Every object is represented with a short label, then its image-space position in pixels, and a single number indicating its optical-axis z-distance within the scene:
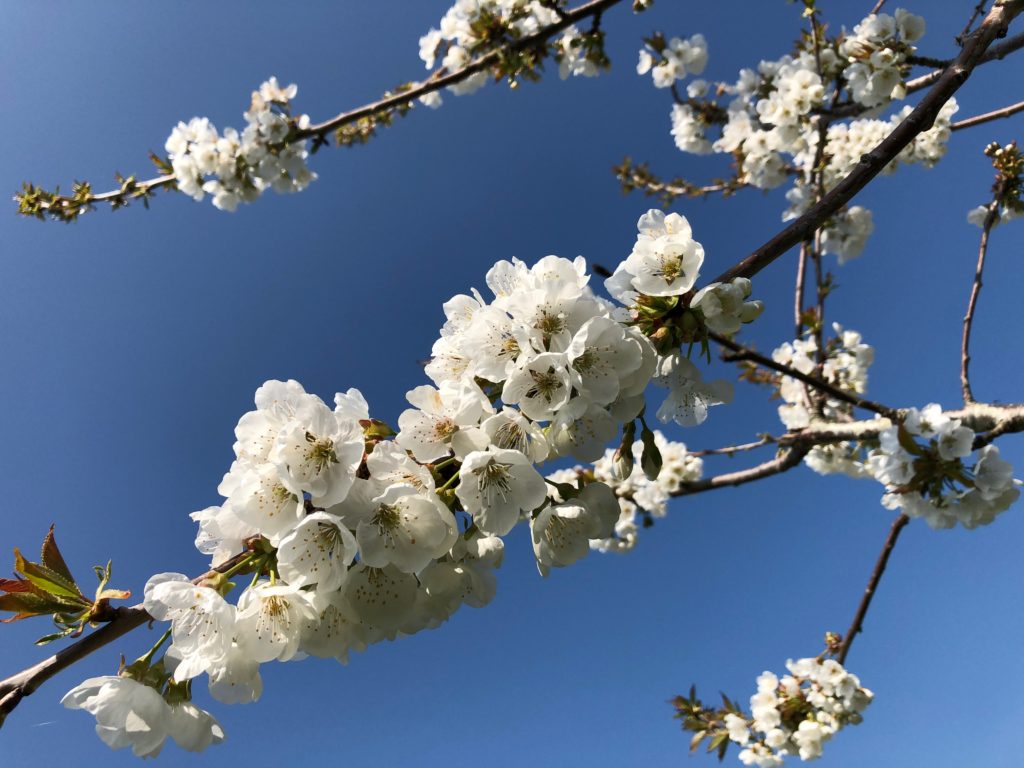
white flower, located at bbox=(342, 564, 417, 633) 0.25
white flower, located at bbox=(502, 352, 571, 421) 0.24
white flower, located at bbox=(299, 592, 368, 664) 0.24
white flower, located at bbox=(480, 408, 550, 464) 0.25
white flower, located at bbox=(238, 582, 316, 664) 0.24
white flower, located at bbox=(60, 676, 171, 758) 0.24
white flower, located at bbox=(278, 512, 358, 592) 0.23
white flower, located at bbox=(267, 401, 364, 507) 0.23
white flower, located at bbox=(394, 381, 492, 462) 0.25
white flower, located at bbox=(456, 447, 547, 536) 0.24
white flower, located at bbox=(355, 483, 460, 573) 0.23
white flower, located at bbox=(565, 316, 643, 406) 0.24
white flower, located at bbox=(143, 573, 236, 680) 0.24
